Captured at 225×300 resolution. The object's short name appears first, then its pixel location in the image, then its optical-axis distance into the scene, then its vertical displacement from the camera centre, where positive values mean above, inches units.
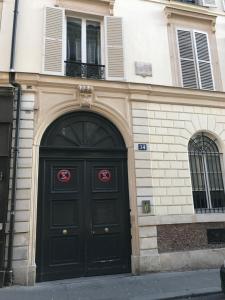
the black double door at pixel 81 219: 261.4 +7.5
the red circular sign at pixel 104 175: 290.0 +50.3
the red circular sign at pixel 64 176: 278.1 +48.7
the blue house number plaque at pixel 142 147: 301.0 +79.1
